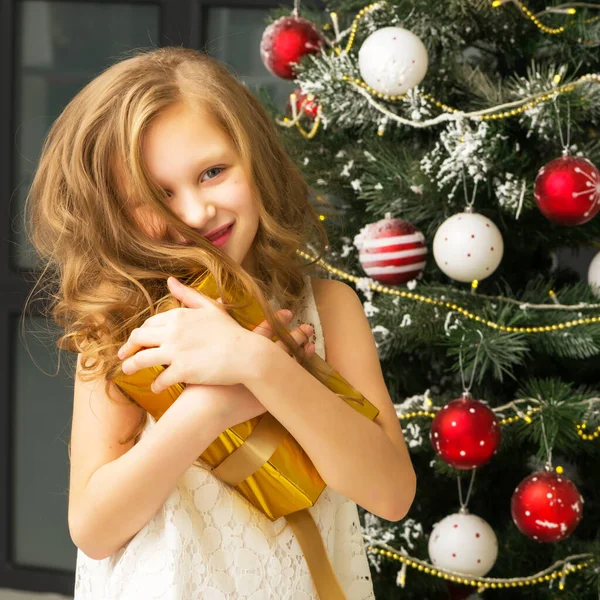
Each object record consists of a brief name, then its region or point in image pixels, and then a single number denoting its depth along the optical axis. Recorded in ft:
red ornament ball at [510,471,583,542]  6.67
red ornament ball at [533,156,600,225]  6.59
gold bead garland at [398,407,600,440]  6.81
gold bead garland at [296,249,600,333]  6.79
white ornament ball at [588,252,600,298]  6.94
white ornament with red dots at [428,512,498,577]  6.93
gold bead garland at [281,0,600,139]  6.65
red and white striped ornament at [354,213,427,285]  6.92
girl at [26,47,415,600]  5.52
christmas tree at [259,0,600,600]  6.74
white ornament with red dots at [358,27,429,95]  6.72
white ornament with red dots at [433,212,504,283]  6.74
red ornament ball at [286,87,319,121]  7.18
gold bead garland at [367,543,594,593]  7.00
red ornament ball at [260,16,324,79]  7.18
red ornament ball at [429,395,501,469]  6.69
